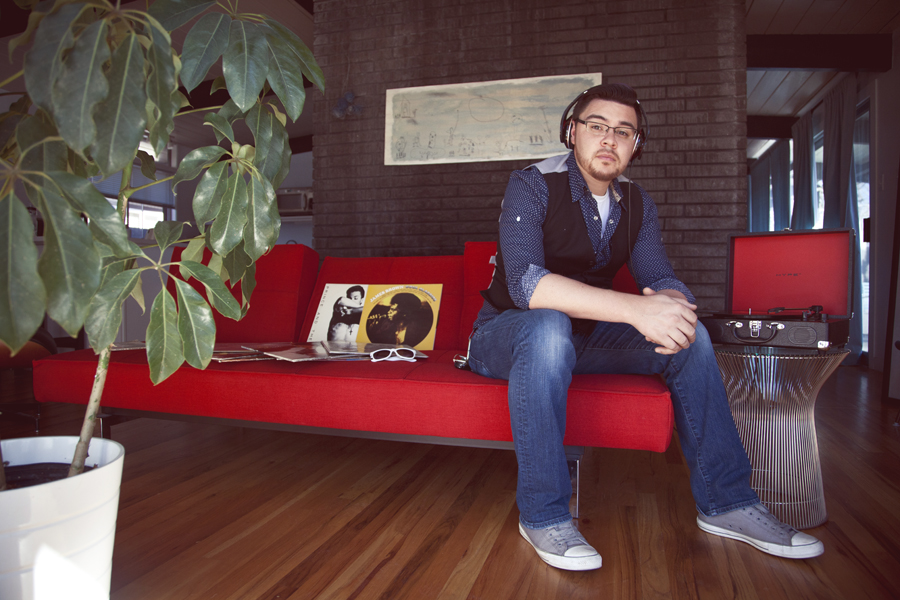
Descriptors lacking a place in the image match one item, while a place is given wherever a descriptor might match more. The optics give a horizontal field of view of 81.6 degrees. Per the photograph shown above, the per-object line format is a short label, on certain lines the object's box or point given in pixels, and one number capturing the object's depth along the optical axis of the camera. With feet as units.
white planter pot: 2.43
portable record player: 4.73
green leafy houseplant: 2.02
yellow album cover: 7.40
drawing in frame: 10.93
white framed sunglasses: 5.95
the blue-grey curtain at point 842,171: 15.63
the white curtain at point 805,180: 18.76
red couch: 4.53
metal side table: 4.69
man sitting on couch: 4.13
